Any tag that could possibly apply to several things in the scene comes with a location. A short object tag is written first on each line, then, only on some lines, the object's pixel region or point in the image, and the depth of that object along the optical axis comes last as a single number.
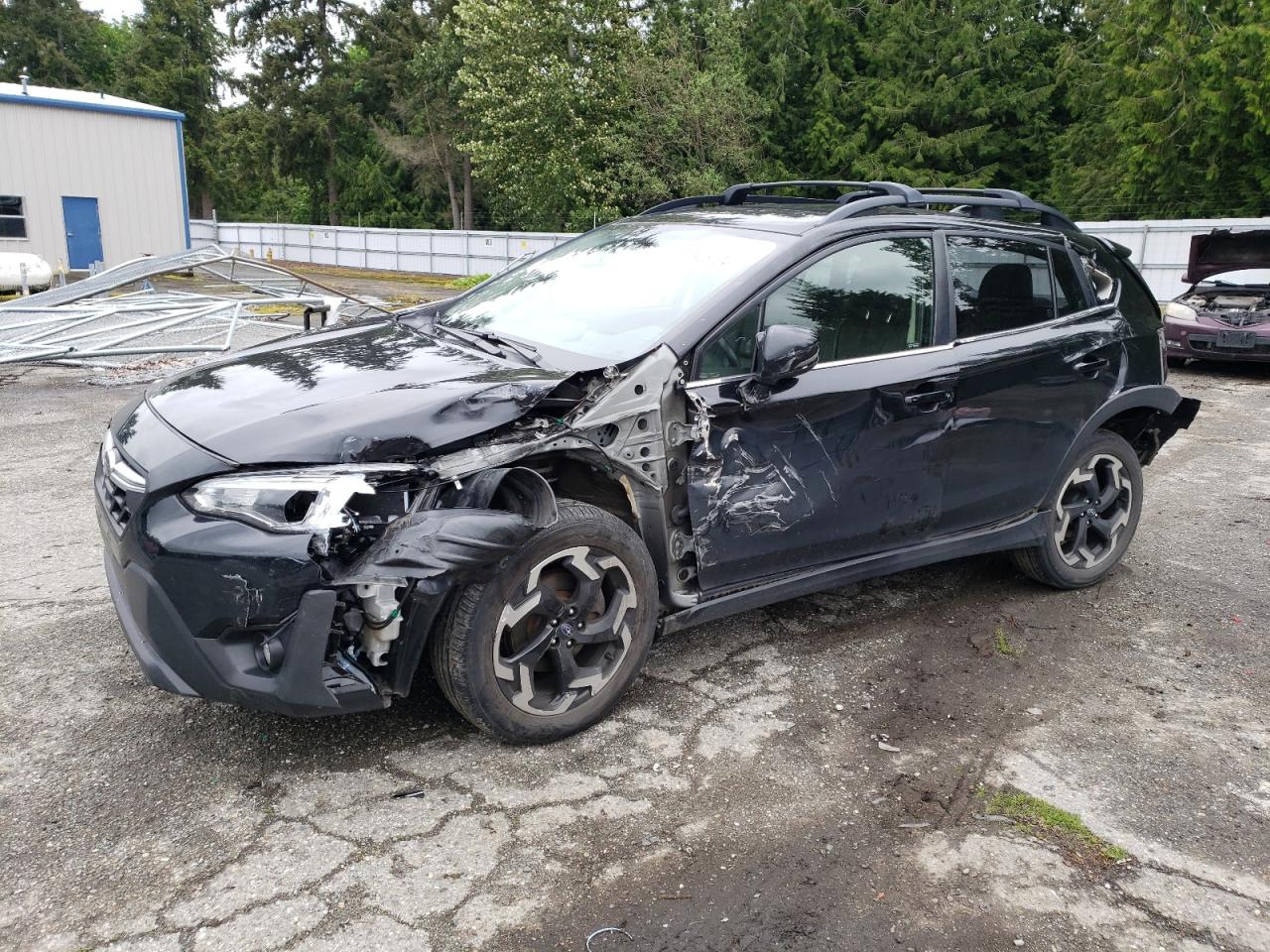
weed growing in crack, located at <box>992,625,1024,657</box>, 4.06
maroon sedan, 11.40
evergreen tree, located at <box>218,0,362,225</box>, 47.53
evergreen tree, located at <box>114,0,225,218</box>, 46.34
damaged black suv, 2.75
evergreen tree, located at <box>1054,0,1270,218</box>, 24.95
